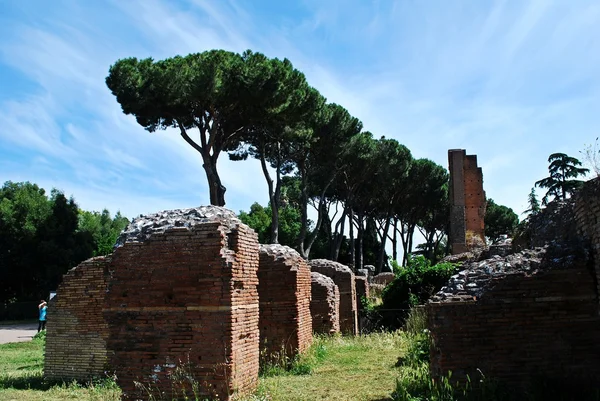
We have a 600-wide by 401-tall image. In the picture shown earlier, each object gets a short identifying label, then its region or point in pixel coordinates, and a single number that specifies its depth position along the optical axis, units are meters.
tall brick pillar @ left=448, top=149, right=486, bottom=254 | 32.31
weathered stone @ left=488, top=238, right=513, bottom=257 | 11.43
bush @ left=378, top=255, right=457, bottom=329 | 15.95
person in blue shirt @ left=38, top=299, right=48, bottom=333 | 18.72
